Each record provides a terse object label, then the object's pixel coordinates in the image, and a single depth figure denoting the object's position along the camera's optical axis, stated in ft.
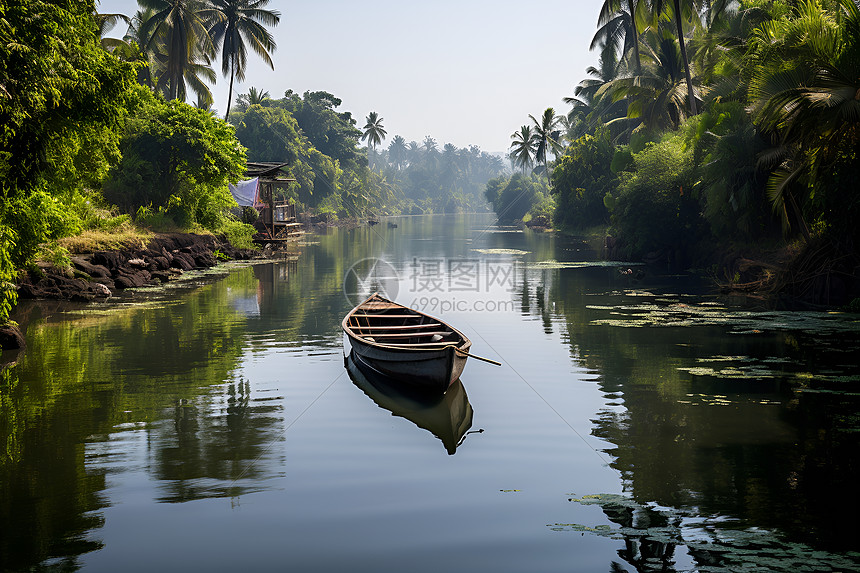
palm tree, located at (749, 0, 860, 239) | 53.42
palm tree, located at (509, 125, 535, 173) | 280.92
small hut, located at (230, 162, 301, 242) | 145.59
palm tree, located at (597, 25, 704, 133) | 134.31
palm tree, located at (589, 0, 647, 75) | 166.61
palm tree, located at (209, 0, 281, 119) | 165.89
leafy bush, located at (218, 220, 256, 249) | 136.56
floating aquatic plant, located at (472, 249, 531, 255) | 155.63
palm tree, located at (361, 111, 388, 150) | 399.44
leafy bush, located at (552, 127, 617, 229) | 187.62
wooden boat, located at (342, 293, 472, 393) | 37.55
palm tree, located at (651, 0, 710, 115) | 112.57
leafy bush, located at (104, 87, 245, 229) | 114.11
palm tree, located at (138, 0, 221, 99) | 144.56
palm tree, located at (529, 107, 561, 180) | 255.70
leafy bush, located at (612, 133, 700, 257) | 110.01
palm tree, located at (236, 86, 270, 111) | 286.05
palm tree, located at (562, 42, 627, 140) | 204.61
